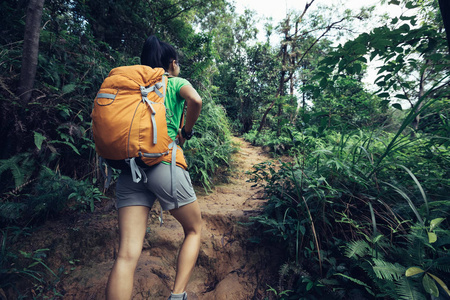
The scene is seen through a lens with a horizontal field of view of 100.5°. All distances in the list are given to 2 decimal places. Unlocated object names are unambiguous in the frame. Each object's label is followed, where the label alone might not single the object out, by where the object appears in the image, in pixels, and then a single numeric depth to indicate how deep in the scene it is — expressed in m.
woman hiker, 1.28
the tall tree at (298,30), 8.03
